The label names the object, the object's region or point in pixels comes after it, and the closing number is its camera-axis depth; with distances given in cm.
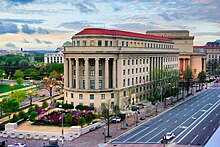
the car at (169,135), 5238
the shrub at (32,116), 6231
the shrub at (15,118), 6266
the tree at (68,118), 6206
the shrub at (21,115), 6481
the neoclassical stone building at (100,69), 7681
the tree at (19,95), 8006
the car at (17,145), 4697
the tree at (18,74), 15935
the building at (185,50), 15600
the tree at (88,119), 6081
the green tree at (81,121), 5753
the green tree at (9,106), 6444
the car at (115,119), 6594
